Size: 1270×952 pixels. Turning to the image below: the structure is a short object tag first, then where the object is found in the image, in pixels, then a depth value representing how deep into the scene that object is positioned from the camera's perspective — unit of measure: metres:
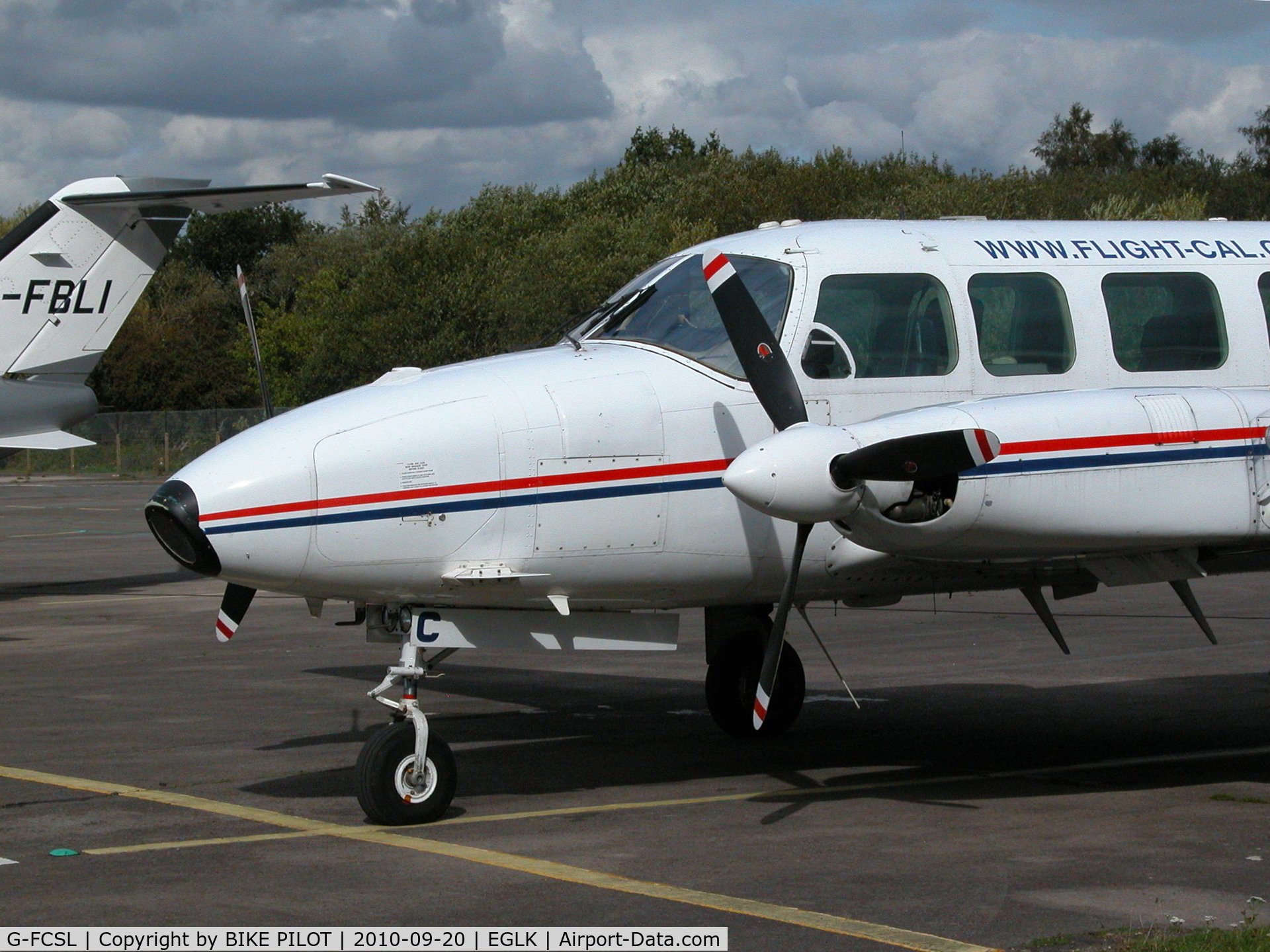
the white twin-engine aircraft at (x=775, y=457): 15.71
